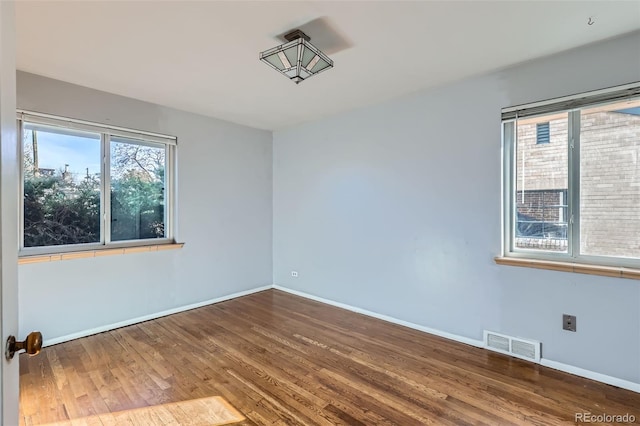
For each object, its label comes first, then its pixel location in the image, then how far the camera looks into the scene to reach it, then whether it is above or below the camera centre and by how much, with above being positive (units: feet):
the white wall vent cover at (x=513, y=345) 8.08 -3.85
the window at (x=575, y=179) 7.13 +0.83
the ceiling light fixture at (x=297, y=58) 6.73 +3.71
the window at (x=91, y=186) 9.07 +0.87
